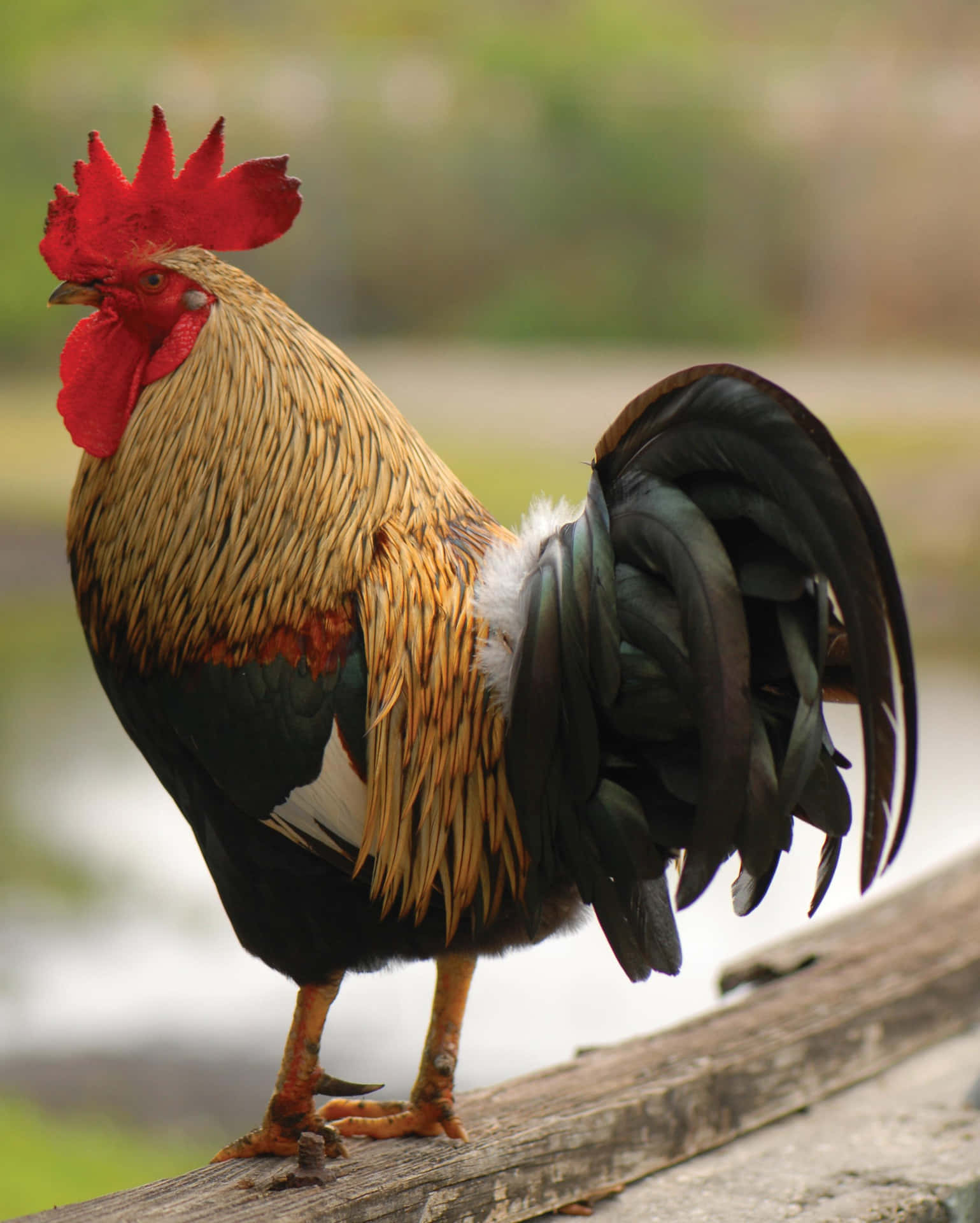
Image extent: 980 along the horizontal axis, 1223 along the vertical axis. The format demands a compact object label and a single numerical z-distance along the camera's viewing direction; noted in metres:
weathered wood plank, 4.90
